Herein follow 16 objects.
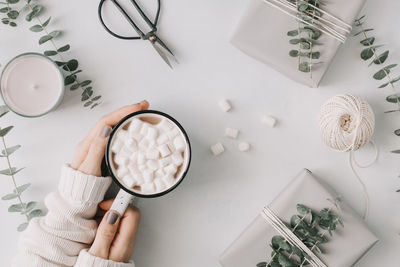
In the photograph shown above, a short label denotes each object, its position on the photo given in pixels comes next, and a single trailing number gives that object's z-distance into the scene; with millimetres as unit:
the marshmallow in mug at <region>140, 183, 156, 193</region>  962
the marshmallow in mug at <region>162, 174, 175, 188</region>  961
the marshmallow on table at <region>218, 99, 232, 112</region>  1103
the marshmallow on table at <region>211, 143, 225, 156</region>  1105
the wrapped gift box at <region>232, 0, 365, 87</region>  1022
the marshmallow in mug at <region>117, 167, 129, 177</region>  961
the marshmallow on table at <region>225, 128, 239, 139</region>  1104
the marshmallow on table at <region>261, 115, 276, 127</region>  1101
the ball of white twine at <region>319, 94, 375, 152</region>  991
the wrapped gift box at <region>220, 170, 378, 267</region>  1024
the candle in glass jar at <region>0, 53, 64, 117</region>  1046
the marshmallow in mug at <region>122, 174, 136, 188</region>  961
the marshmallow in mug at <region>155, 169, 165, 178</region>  963
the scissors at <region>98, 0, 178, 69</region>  1077
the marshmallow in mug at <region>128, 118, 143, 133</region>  962
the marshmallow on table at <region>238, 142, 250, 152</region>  1105
